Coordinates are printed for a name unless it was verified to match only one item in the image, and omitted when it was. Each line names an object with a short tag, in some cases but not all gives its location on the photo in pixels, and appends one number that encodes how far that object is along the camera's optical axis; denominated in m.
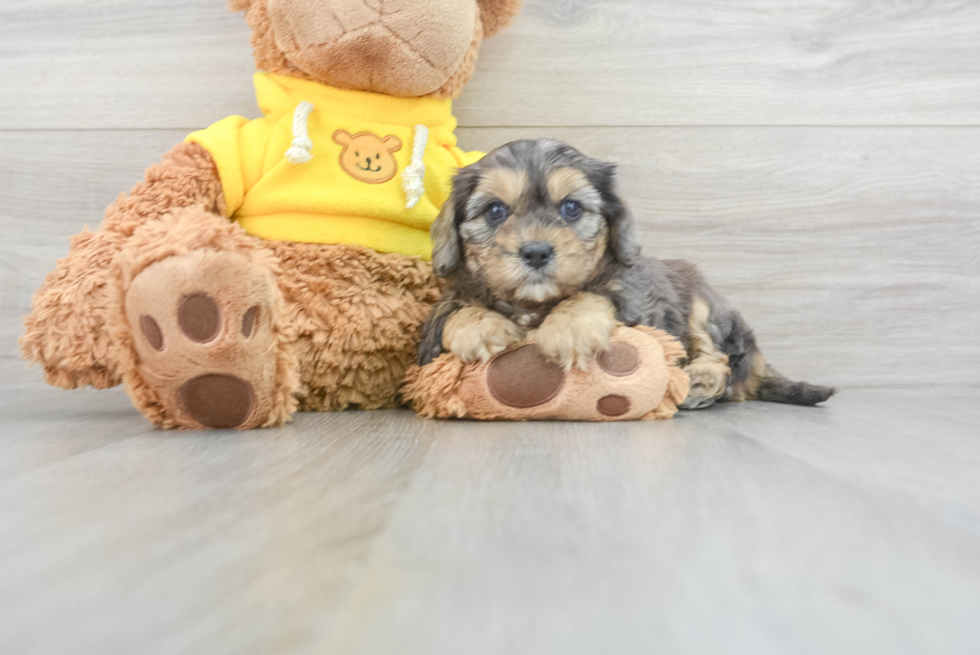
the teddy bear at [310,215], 0.42
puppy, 0.45
